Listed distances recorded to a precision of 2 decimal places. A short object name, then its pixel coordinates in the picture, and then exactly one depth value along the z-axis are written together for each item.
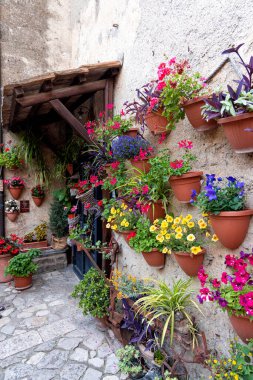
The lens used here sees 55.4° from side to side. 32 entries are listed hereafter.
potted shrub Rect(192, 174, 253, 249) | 1.51
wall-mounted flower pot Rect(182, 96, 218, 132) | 1.75
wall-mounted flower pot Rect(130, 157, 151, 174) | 2.43
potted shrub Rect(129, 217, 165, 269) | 2.29
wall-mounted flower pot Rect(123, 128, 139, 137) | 2.74
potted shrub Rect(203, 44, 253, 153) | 1.38
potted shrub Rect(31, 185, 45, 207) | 5.25
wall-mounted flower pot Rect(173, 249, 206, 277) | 1.89
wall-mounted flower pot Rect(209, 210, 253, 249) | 1.50
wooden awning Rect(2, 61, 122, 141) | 2.79
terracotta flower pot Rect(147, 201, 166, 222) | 2.31
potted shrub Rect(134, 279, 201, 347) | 1.96
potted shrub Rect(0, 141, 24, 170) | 4.88
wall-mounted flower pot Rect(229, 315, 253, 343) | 1.39
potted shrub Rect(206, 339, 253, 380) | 1.41
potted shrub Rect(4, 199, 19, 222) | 5.05
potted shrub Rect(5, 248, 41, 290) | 4.01
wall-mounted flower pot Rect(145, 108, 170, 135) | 2.22
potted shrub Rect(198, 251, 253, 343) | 1.38
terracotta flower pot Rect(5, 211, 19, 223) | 5.08
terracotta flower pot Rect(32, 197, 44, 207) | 5.28
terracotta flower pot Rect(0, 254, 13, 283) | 4.47
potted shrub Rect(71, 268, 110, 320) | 2.93
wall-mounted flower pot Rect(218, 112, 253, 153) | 1.38
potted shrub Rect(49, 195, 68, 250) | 5.20
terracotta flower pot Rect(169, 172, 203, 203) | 1.89
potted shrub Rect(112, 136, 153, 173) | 2.44
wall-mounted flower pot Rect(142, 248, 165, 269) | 2.32
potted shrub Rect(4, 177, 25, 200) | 5.02
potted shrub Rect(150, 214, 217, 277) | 1.88
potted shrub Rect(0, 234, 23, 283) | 4.47
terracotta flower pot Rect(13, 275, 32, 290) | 4.11
